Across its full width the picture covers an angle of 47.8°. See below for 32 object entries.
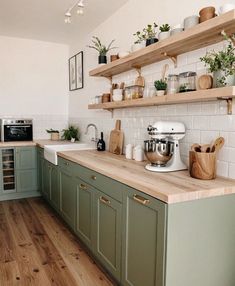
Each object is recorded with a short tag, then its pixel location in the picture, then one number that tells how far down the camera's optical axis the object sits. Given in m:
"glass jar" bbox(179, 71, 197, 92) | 1.97
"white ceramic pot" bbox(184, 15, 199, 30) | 1.83
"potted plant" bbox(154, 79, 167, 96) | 2.19
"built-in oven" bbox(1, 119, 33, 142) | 4.12
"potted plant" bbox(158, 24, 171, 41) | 2.09
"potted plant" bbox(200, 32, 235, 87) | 1.61
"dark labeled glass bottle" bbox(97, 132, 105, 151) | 3.37
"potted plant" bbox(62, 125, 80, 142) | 4.39
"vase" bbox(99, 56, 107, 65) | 3.17
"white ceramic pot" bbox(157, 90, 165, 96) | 2.19
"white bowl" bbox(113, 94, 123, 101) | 2.84
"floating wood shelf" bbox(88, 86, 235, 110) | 1.54
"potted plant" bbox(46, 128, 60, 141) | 4.58
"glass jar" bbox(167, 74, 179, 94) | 2.11
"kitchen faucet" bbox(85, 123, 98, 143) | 3.73
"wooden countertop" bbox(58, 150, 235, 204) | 1.45
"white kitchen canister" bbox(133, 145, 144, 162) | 2.57
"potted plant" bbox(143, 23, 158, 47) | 2.25
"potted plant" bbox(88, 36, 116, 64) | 3.18
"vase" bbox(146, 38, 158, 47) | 2.23
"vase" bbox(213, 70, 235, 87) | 1.61
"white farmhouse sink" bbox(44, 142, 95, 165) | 3.23
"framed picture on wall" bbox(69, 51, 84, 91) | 4.25
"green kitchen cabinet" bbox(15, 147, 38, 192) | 4.07
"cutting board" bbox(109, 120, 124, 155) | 3.04
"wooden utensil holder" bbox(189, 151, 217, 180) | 1.73
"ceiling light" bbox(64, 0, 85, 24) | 2.41
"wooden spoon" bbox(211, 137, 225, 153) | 1.81
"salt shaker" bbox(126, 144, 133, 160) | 2.71
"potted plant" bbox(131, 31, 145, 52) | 2.42
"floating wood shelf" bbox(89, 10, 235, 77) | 1.59
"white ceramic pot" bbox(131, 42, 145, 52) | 2.41
